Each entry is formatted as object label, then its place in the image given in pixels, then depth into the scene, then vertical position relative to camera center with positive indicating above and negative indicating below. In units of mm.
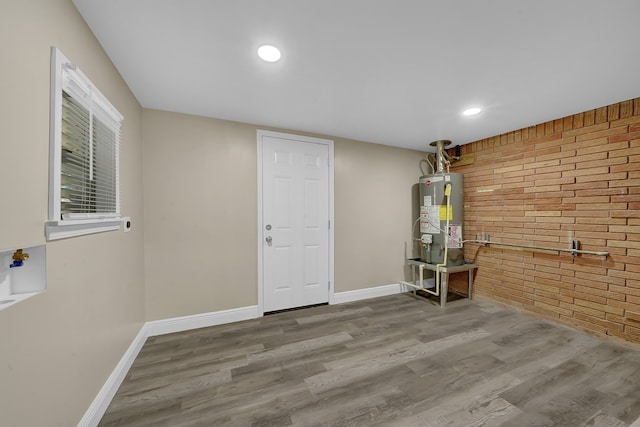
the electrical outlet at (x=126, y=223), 1856 -103
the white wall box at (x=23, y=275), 866 -266
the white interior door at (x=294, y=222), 2895 -129
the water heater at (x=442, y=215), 3330 -28
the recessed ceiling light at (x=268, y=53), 1524 +1077
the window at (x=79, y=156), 1048 +300
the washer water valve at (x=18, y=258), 897 -187
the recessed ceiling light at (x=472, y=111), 2426 +1091
